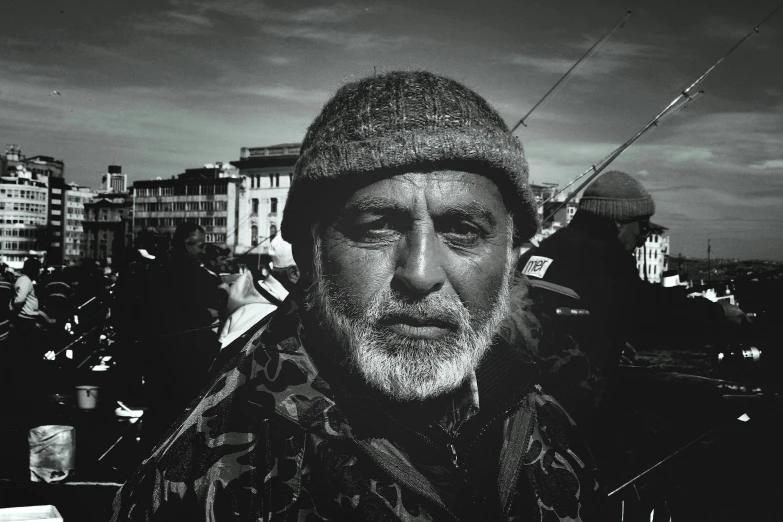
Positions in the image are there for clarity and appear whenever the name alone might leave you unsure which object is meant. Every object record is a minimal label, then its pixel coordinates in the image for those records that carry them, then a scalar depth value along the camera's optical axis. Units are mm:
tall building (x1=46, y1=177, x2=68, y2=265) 124250
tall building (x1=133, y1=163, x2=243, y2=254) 91500
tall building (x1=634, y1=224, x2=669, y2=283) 94025
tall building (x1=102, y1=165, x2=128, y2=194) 135250
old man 1231
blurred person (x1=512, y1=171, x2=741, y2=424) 2820
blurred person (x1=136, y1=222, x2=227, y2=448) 5461
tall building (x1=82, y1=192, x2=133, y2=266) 112812
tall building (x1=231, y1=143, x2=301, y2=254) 85812
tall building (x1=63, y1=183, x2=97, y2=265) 125250
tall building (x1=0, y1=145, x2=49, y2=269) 115688
